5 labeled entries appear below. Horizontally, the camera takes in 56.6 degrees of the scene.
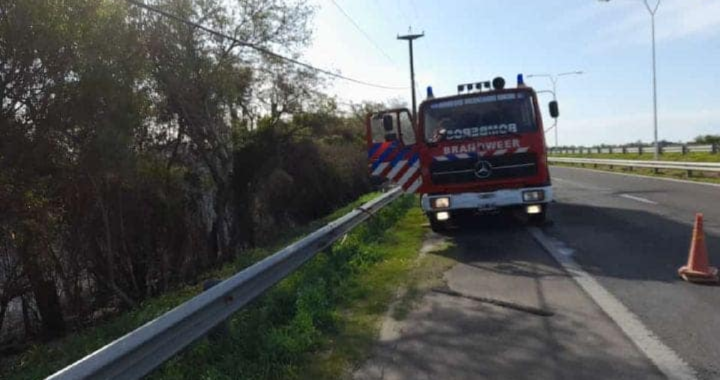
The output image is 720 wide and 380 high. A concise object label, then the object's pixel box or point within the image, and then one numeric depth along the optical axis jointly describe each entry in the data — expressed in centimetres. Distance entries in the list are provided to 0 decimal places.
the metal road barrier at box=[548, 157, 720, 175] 2382
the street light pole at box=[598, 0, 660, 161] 3766
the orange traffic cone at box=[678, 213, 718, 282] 729
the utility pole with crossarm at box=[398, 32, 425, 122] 5132
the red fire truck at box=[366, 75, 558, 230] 1134
